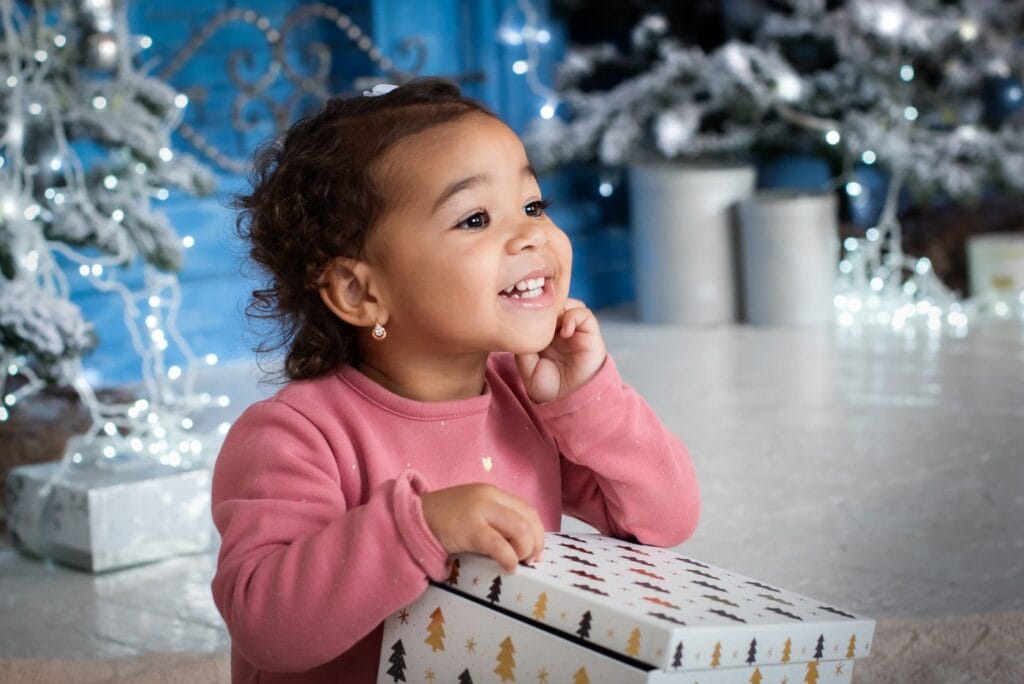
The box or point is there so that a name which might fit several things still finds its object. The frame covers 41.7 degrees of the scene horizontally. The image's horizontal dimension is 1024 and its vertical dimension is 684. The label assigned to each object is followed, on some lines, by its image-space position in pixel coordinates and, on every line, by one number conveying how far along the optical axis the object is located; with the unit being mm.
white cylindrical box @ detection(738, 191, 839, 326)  3398
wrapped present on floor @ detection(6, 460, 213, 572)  1794
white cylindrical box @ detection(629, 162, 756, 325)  3512
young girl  873
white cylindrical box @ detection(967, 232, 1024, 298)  3463
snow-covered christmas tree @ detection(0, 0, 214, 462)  1887
